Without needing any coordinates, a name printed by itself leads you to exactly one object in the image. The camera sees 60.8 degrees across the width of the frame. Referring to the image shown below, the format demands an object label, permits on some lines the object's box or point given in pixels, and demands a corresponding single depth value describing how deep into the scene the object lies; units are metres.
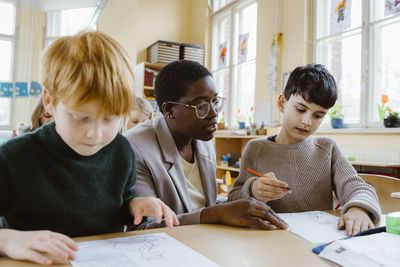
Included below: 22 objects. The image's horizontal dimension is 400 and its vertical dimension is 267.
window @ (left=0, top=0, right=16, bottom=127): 5.43
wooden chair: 1.33
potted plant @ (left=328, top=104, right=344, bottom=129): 3.36
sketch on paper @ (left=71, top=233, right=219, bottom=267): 0.62
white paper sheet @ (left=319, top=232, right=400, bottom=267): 0.65
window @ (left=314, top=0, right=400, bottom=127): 3.05
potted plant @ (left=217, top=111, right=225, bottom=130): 5.17
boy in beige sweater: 1.32
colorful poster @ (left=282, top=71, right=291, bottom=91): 3.94
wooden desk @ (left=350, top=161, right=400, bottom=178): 2.52
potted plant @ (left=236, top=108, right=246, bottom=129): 4.63
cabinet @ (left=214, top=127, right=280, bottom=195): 4.37
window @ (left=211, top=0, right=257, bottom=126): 4.92
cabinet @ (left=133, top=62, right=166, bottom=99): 5.30
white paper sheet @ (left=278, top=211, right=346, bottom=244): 0.85
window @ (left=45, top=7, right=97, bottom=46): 5.86
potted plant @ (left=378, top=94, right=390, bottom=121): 2.98
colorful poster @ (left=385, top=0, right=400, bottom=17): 2.95
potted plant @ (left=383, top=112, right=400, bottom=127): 2.79
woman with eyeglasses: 1.16
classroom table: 0.66
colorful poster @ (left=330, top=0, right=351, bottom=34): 3.43
